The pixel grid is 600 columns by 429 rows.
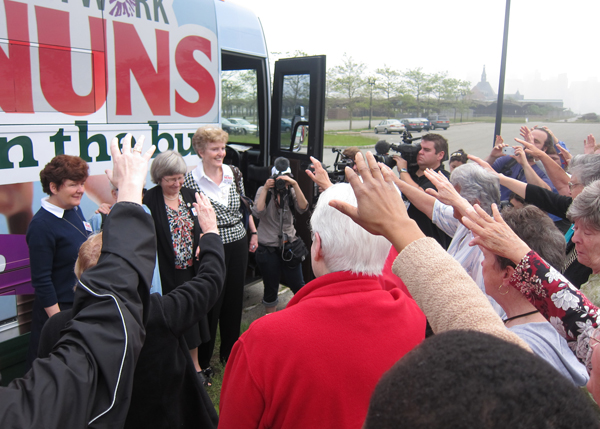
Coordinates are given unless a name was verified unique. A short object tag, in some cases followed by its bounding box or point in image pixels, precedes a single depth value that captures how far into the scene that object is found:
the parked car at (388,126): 27.77
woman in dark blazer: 2.93
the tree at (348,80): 30.56
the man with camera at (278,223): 3.74
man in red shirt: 1.10
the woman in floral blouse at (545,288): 1.21
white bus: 2.39
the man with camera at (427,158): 3.98
